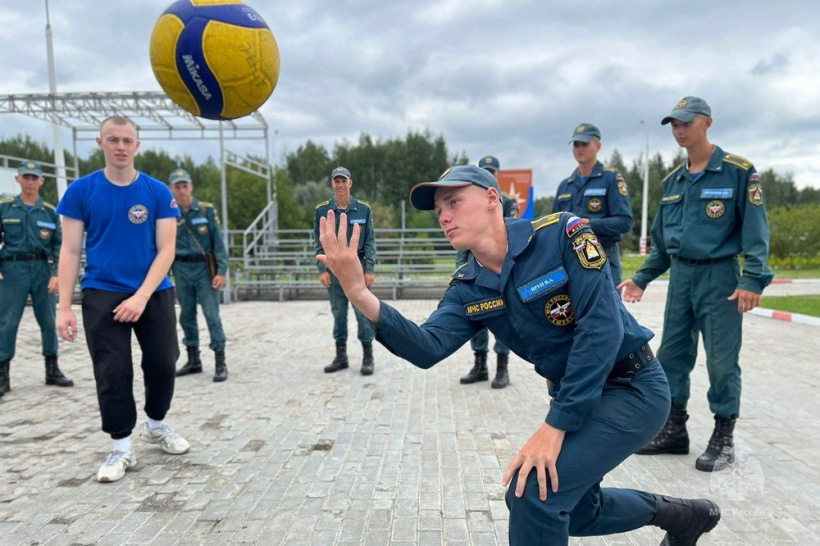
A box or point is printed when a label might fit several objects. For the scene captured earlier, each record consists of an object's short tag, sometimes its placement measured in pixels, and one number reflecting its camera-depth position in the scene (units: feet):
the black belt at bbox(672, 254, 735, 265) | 11.21
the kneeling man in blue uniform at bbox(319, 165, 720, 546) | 5.67
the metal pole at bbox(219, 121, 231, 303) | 42.47
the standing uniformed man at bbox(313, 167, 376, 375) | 19.47
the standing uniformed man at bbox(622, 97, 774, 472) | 10.88
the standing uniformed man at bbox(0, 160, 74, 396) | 18.21
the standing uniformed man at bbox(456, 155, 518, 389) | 17.94
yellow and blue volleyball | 8.89
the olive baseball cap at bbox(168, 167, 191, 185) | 20.38
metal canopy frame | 43.91
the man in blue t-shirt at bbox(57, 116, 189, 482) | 10.78
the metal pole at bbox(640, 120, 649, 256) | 107.72
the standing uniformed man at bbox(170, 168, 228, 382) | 20.17
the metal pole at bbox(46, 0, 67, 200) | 53.83
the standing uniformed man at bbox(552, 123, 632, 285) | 15.08
